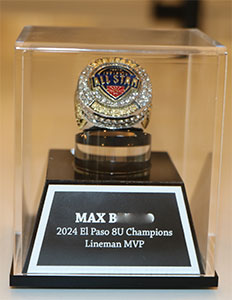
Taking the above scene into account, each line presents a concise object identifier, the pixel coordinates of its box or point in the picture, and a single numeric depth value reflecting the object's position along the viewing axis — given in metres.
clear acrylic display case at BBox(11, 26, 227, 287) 0.33
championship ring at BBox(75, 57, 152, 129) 0.33
